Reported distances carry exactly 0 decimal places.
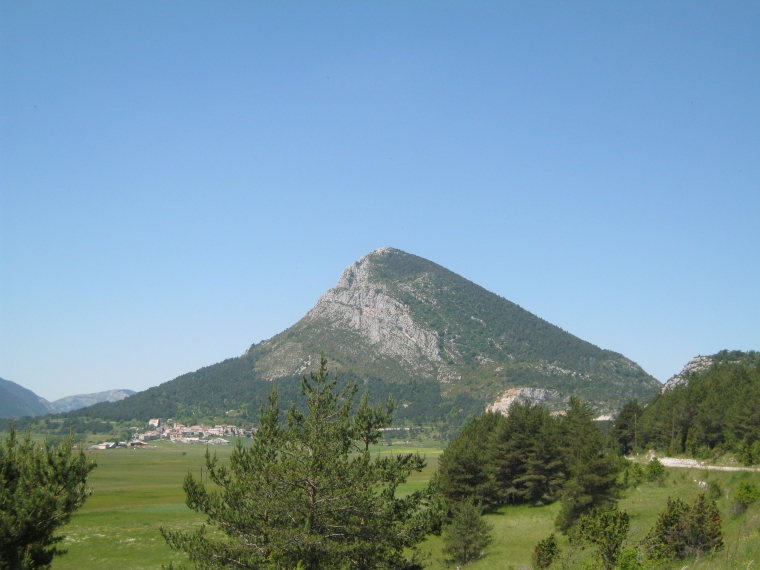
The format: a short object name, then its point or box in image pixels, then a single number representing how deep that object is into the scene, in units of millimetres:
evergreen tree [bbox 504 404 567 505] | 58531
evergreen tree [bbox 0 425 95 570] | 18453
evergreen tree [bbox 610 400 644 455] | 81188
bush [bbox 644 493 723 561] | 19050
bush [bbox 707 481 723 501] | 30281
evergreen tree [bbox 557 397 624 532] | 40781
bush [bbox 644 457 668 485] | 43406
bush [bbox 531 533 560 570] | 25894
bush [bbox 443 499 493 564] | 39375
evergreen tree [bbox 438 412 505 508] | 55656
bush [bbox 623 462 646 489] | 46500
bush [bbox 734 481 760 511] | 25688
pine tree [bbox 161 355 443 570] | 19688
